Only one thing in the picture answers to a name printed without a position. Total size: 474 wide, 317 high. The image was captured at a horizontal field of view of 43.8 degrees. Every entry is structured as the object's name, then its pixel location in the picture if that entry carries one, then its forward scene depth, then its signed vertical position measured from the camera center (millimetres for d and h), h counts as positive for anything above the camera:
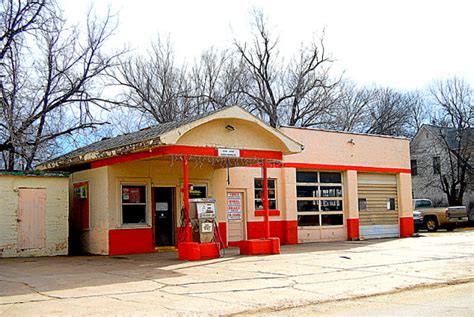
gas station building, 17234 +697
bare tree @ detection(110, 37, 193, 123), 37719 +7402
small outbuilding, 18234 -75
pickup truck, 32656 -940
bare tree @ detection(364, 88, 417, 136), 50031 +7629
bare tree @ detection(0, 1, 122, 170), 21812 +4042
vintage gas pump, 17078 -369
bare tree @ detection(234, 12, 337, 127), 42094 +8043
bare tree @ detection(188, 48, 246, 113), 38469 +7880
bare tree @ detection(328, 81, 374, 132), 43750 +7132
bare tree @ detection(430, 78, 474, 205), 44312 +4051
